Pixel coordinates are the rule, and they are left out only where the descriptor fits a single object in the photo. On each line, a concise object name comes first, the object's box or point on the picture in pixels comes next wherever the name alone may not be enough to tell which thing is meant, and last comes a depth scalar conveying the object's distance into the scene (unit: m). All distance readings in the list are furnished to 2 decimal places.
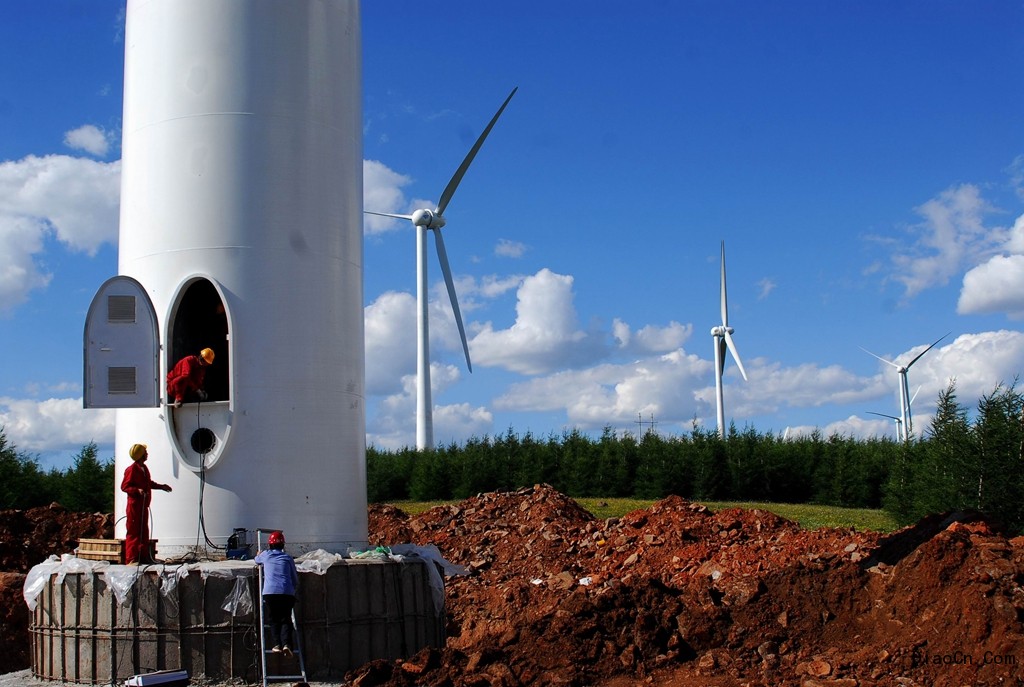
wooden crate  13.19
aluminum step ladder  12.34
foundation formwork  12.56
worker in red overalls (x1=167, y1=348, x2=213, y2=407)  14.07
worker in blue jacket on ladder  12.41
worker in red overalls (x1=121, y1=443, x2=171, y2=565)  13.23
